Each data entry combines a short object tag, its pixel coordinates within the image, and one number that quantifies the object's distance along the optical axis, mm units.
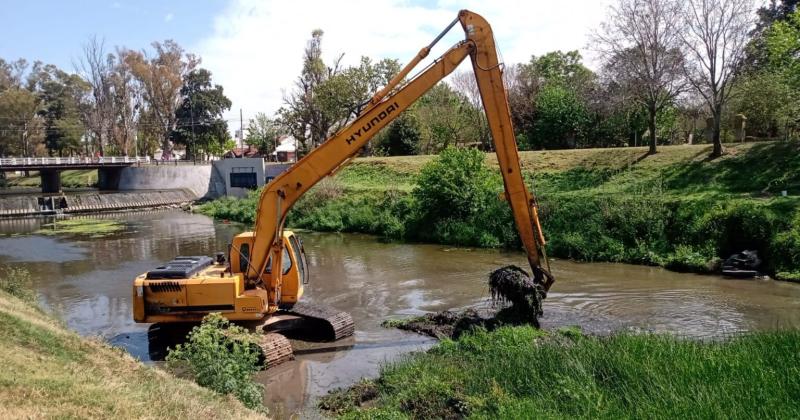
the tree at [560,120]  42062
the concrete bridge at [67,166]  55000
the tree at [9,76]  84525
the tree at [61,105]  79669
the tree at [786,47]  23562
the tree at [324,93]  53625
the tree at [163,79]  73250
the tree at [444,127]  49062
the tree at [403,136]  49594
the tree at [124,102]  74250
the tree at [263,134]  72688
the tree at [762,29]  28141
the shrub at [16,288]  14406
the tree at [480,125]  48875
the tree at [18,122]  75812
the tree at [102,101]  73938
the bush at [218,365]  8930
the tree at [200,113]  72875
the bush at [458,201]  27344
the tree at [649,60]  27891
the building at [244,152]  74562
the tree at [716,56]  26031
